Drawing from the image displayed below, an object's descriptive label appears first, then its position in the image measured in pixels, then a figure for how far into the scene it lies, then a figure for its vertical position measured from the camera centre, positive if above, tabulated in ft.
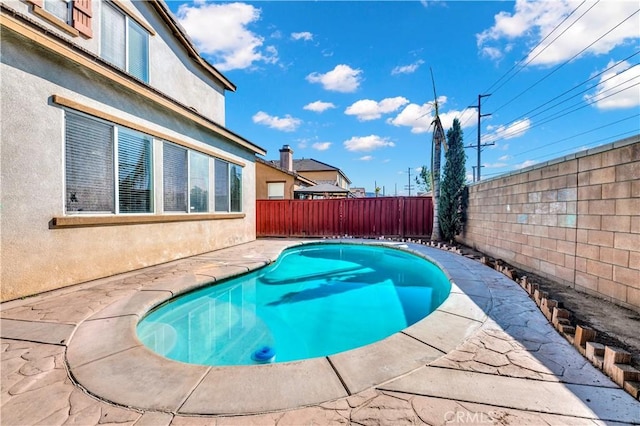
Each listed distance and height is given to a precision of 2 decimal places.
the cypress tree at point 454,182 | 32.53 +3.27
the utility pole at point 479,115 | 71.24 +25.38
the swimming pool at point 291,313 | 10.94 -5.88
